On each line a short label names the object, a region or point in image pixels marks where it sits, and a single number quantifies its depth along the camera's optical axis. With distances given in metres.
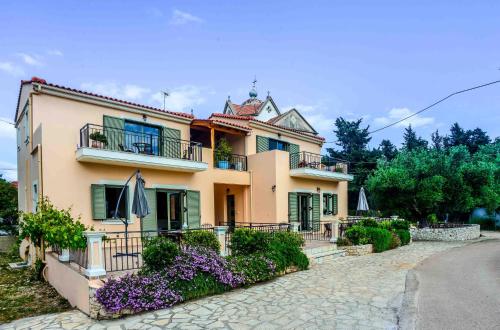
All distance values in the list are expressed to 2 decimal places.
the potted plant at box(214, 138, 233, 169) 16.80
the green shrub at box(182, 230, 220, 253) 9.28
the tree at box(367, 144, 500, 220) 19.19
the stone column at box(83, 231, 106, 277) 7.06
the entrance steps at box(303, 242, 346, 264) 12.12
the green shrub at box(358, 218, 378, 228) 16.41
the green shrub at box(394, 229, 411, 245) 17.20
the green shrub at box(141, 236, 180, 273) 7.56
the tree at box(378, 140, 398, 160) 35.97
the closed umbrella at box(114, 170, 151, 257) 8.94
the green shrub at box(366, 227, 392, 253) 14.73
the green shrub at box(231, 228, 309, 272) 9.83
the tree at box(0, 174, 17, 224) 17.38
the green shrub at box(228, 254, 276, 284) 8.59
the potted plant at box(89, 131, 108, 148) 11.77
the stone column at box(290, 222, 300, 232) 12.37
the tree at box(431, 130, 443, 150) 37.54
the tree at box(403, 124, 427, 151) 37.02
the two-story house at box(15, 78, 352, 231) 11.62
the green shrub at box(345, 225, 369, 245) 14.36
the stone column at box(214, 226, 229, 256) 9.68
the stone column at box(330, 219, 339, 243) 14.58
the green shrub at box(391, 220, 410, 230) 17.84
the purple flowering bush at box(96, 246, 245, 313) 6.52
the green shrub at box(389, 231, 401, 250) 15.91
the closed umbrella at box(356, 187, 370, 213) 18.34
